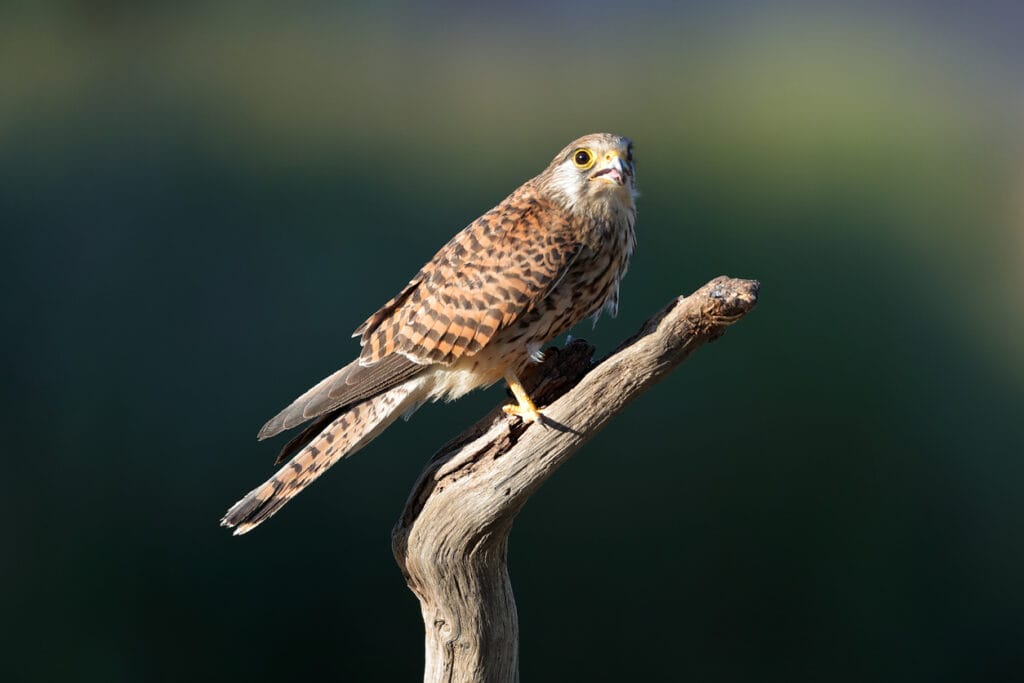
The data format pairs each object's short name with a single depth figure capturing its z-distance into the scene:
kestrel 11.24
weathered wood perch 11.20
